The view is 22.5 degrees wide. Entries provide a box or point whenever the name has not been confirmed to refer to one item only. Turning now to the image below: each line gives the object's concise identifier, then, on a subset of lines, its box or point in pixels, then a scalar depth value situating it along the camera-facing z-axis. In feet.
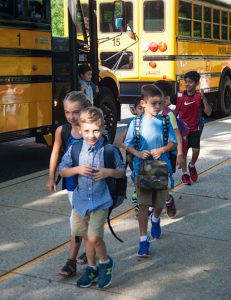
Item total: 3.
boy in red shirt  22.36
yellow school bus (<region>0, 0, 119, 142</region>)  23.03
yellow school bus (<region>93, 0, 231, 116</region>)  38.37
